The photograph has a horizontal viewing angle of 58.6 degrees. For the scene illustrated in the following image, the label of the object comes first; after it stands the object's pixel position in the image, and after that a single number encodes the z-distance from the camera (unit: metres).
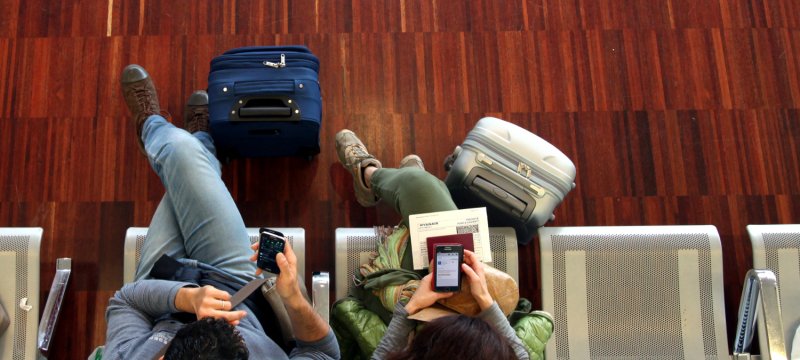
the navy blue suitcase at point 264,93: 2.33
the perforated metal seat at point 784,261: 2.32
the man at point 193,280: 1.62
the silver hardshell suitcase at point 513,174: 2.29
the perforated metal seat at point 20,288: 2.24
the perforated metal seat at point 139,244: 2.21
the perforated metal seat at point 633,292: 2.30
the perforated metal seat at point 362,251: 2.25
